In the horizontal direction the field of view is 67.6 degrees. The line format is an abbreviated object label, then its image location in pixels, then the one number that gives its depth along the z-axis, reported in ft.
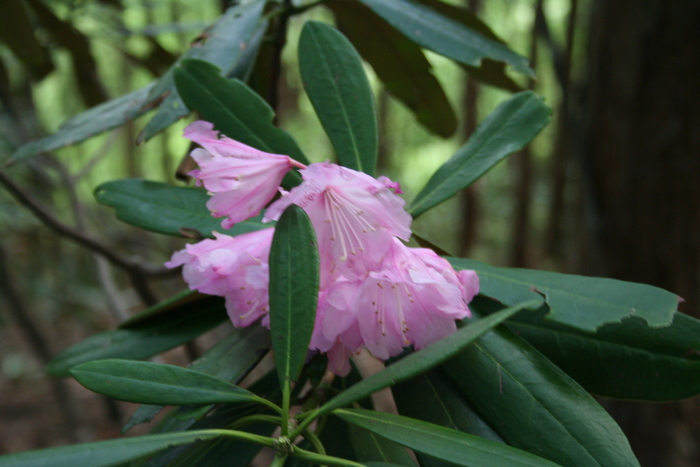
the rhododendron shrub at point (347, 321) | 1.55
